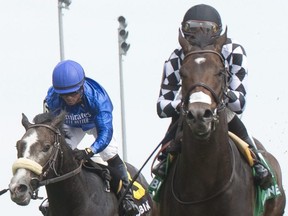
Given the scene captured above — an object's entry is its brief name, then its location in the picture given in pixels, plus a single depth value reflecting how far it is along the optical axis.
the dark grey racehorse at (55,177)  12.96
